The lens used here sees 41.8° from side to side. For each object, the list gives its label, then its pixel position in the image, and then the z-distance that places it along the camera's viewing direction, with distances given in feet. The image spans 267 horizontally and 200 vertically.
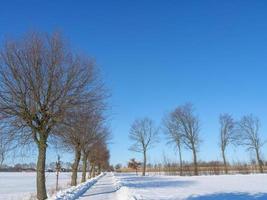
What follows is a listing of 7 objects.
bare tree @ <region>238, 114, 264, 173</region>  197.88
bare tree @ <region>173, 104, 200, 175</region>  179.66
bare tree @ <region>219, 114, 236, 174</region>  188.24
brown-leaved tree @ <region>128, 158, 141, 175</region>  428.23
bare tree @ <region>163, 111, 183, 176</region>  189.17
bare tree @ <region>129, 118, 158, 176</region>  222.44
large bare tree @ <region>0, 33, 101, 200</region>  54.65
